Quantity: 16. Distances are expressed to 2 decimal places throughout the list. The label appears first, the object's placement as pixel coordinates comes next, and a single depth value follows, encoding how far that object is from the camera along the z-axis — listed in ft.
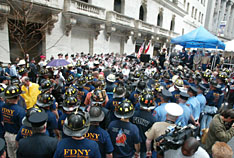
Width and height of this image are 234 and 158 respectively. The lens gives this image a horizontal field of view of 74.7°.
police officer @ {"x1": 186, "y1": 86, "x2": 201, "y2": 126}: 13.29
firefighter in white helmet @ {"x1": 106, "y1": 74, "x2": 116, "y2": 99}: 16.54
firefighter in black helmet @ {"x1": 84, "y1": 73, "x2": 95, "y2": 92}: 16.69
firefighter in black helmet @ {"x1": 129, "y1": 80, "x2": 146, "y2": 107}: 15.35
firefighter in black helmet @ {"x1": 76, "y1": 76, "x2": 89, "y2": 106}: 14.71
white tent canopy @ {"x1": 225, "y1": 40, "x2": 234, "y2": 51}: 34.31
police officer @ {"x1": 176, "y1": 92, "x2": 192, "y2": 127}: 10.84
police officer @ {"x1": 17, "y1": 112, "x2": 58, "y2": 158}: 6.90
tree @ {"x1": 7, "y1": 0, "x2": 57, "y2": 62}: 30.79
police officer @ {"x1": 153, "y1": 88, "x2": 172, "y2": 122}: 11.18
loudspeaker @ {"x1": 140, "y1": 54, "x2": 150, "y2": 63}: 43.96
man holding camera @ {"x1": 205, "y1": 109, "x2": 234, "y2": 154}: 8.93
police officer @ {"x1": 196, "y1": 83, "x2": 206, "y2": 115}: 14.51
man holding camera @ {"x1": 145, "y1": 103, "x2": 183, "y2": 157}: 8.34
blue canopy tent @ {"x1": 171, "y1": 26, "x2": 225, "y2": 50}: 33.22
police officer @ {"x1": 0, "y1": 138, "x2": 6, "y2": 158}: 5.63
